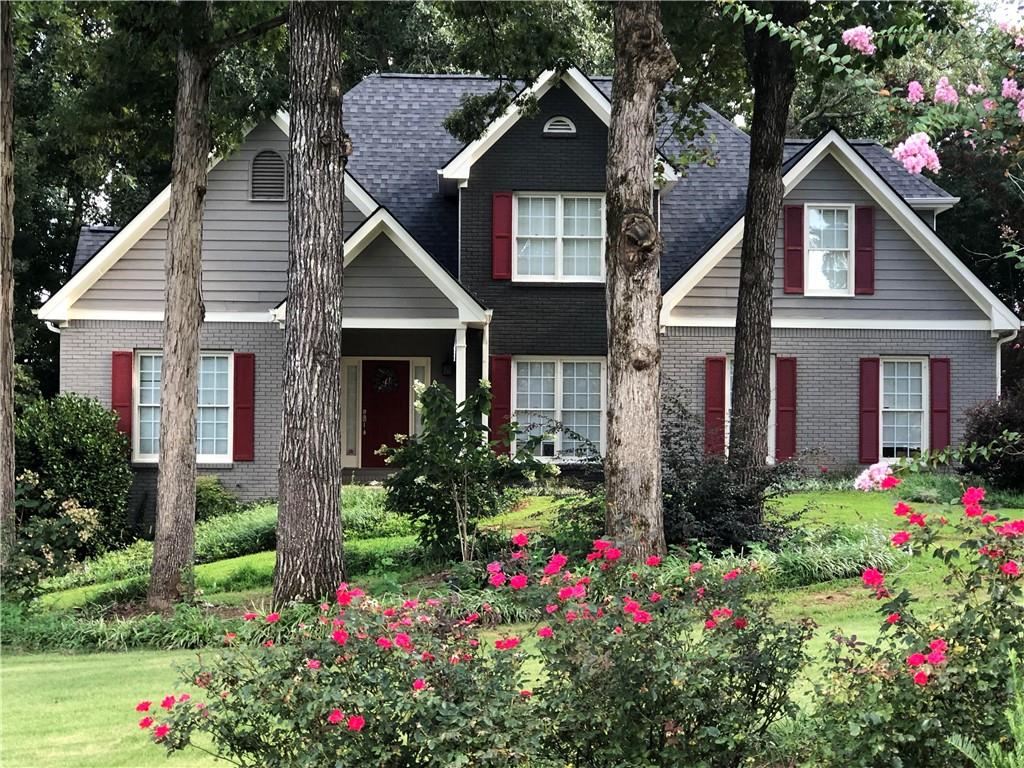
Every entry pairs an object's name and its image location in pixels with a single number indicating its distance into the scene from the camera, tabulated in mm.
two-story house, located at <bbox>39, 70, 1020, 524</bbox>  19422
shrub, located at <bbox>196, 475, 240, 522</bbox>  18359
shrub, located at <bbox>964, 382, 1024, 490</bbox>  16844
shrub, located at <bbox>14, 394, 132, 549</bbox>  17359
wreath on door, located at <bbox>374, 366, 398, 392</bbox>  21141
